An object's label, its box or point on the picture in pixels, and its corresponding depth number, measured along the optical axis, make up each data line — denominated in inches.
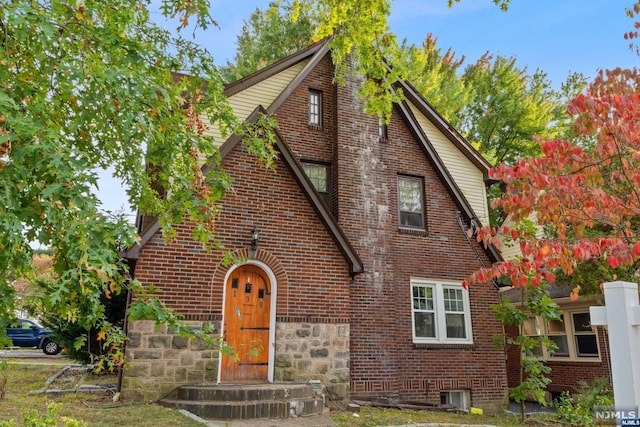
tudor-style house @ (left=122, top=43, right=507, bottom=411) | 355.9
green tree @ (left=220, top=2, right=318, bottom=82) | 896.3
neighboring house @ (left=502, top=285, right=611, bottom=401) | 560.1
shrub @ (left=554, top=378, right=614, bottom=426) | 363.6
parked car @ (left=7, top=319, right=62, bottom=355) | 840.9
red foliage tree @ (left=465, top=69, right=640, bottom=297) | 233.3
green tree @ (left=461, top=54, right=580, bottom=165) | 972.6
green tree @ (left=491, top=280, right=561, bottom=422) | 365.7
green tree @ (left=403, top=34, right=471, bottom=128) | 851.4
